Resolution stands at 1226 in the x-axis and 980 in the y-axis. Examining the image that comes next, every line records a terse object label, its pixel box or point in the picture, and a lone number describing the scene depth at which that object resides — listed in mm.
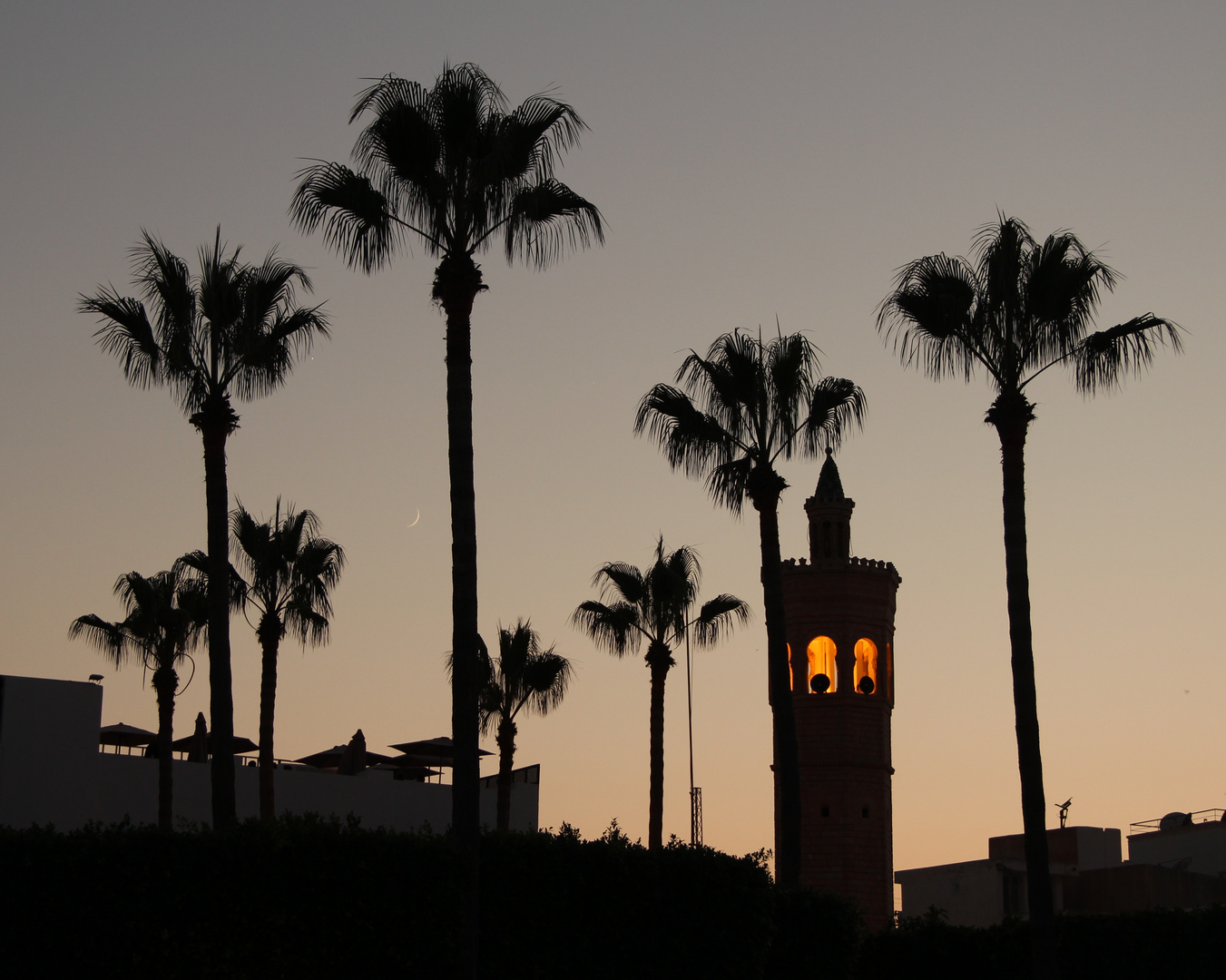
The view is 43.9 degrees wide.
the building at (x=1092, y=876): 53031
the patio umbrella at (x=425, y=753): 54000
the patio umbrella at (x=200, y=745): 47469
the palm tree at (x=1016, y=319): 22469
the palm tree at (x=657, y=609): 37625
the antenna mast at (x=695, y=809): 71000
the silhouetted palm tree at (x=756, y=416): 26156
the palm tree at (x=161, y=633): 40406
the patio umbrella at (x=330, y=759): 52781
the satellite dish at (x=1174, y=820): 65812
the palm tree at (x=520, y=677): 40438
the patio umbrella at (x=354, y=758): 51188
